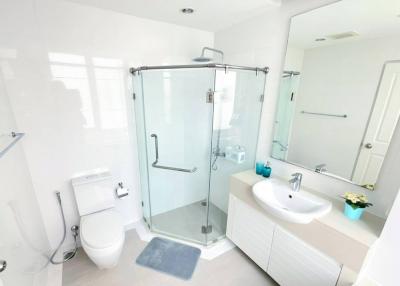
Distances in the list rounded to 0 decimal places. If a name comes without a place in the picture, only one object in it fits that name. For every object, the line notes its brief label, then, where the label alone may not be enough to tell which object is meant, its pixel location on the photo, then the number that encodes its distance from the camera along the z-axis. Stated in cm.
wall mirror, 123
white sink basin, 128
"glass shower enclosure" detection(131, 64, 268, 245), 208
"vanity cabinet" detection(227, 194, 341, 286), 130
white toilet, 158
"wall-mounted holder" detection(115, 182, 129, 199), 215
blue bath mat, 184
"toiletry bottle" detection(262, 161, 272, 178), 188
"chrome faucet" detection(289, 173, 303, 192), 159
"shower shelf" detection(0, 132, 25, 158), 121
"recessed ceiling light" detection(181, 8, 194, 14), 175
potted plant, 125
